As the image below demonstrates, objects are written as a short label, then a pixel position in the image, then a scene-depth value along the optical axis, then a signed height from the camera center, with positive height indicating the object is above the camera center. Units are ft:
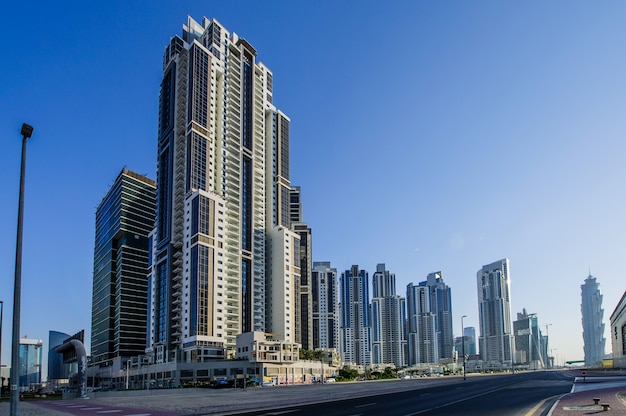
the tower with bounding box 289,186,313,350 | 587.19 -13.70
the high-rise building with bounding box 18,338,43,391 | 514.68 -51.18
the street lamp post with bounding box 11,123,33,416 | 55.36 -0.98
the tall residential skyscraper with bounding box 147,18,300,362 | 458.50 +91.20
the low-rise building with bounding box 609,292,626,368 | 383.45 -29.45
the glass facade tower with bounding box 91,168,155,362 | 617.62 -10.69
